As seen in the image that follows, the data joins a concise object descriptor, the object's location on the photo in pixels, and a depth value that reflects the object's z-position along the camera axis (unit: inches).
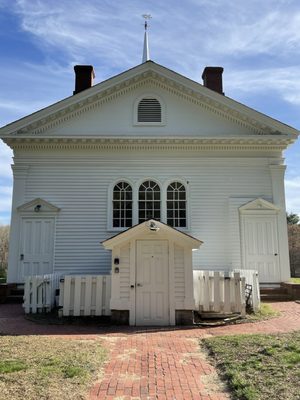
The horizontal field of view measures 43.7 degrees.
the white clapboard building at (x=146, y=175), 579.5
